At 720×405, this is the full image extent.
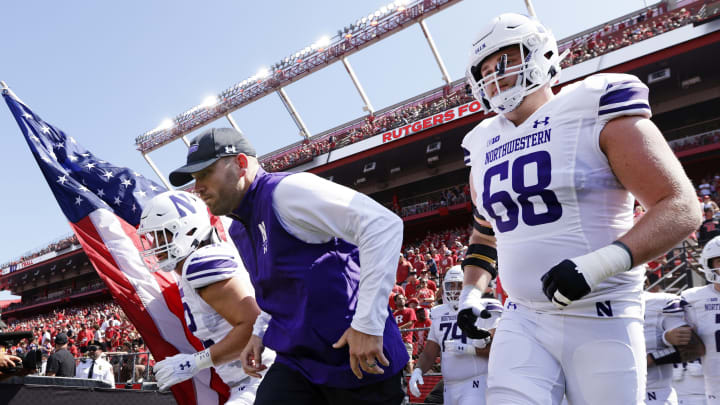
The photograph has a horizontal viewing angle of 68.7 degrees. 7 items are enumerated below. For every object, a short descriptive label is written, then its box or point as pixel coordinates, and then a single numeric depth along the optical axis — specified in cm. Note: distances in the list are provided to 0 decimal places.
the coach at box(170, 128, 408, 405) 191
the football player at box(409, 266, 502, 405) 465
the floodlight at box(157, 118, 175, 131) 3859
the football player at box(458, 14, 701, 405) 165
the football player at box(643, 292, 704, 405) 430
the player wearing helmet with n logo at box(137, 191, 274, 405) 276
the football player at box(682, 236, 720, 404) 424
